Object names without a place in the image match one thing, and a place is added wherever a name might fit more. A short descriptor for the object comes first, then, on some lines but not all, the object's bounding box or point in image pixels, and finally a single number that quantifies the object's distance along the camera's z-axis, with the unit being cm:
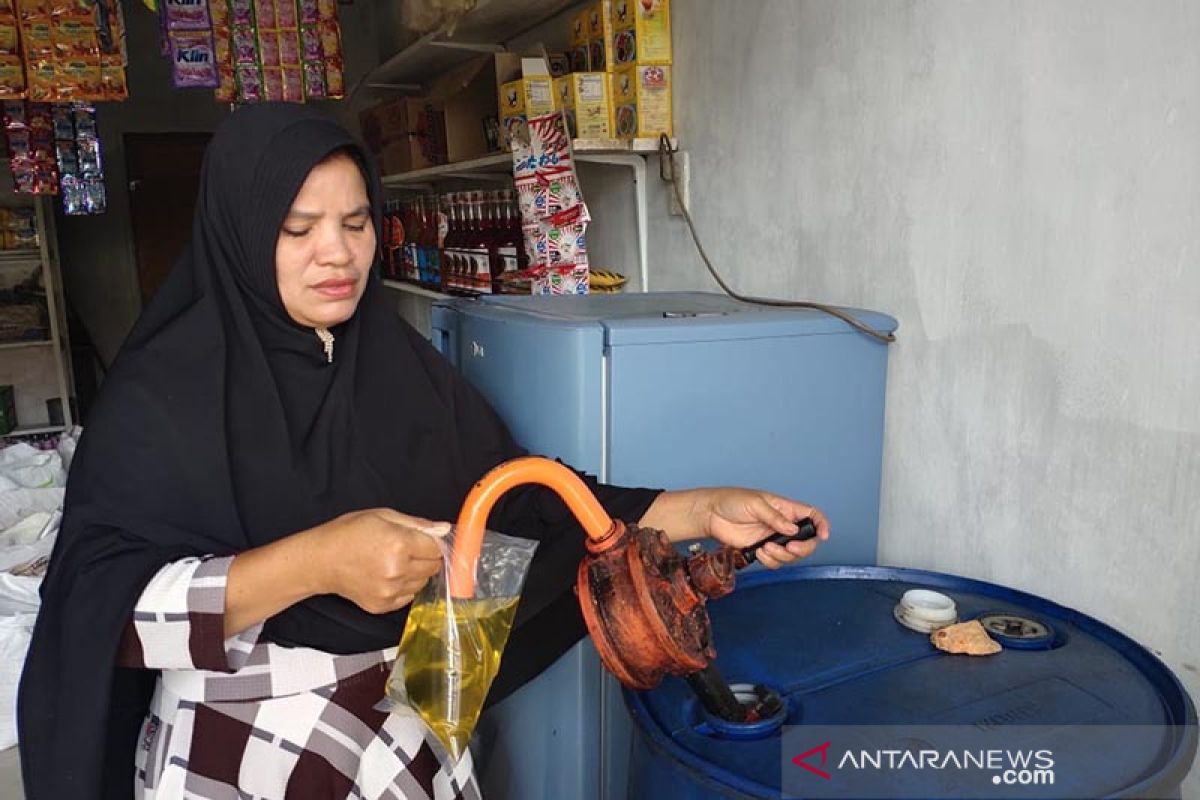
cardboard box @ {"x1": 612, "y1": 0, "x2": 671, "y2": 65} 213
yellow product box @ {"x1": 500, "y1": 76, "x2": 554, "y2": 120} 234
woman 101
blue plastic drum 86
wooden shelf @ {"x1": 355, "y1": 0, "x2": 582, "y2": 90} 274
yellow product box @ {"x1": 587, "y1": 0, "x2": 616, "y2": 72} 221
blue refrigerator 141
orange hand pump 87
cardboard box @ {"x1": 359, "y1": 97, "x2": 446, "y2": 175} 346
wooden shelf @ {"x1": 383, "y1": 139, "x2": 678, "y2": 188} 217
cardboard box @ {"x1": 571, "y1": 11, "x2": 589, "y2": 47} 233
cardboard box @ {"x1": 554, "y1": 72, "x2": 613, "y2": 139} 219
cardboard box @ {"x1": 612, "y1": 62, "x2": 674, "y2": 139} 216
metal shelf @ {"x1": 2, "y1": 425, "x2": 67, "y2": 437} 444
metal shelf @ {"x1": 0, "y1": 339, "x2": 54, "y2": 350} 434
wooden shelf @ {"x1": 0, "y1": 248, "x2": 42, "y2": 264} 437
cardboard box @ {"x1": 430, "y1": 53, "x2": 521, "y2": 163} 308
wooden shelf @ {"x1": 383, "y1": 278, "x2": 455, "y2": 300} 322
